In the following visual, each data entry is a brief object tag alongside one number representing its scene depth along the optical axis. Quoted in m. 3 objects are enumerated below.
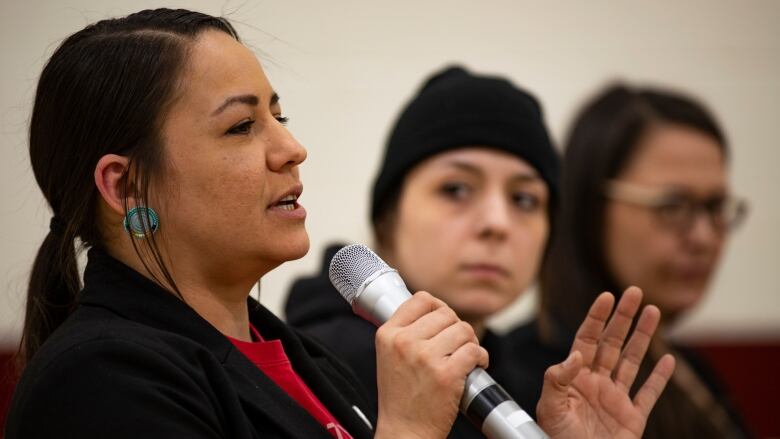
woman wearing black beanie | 4.84
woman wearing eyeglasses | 6.41
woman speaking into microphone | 2.64
